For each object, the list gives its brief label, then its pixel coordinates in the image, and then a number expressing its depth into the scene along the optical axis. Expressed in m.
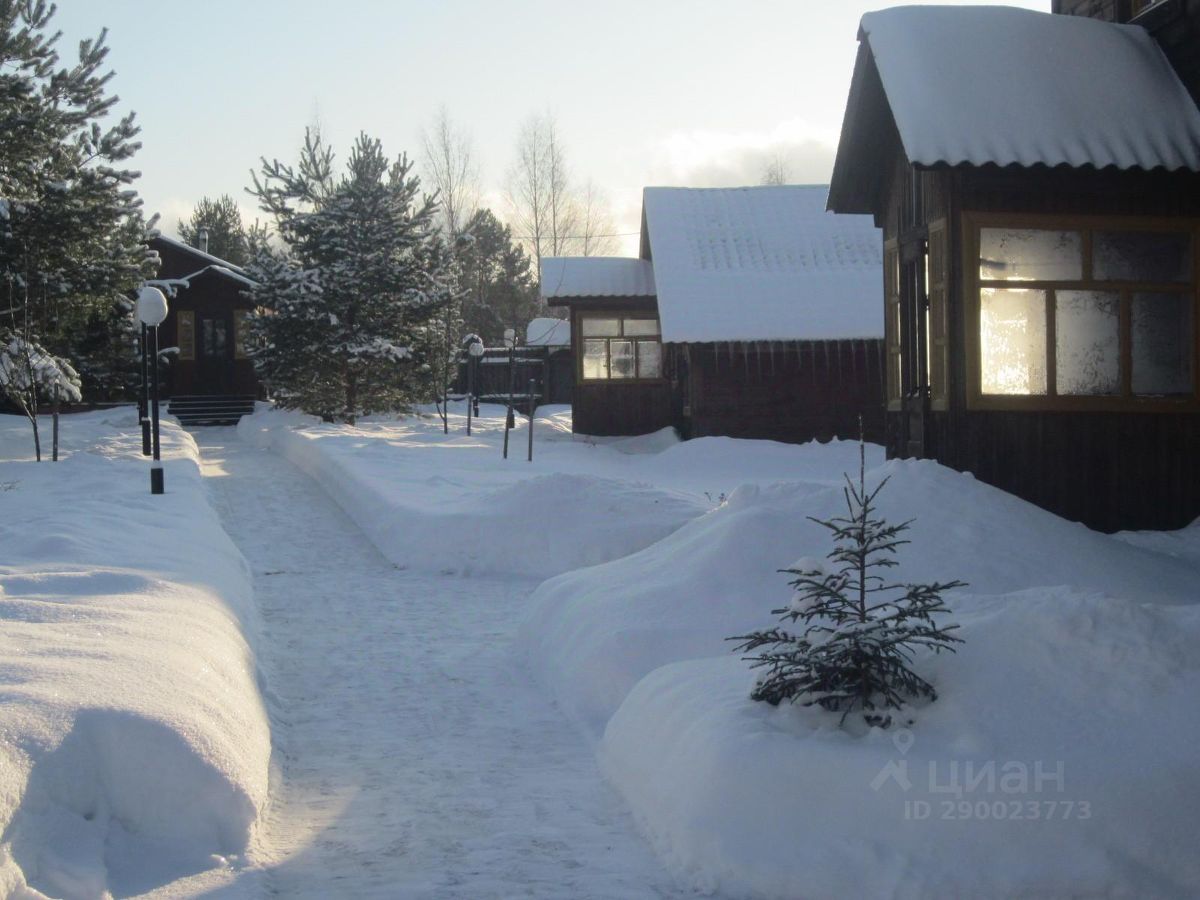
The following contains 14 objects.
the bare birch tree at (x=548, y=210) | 54.72
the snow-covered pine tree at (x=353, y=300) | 31.42
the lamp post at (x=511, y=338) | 26.28
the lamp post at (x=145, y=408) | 20.50
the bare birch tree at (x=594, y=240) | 57.09
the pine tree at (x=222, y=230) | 59.66
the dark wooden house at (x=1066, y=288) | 11.48
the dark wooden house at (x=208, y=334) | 40.34
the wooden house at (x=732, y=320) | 24.61
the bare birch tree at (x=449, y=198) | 53.59
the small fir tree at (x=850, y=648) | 5.07
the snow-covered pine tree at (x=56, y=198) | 22.25
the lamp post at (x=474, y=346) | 32.62
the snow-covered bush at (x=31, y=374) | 22.16
